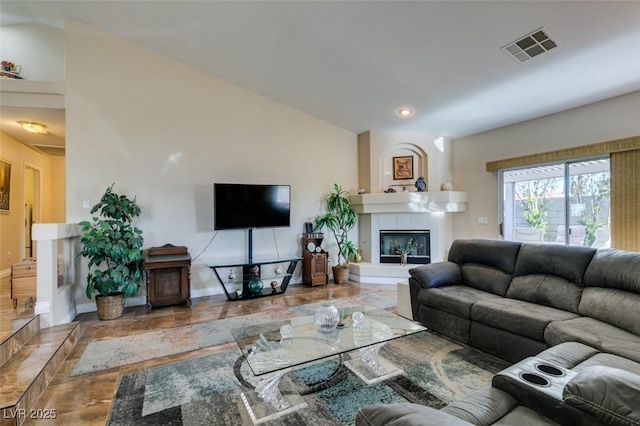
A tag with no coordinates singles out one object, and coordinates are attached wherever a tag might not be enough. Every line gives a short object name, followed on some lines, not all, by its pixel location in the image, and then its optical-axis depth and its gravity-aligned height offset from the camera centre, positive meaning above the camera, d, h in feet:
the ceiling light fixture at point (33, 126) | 14.40 +4.45
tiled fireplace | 18.02 -0.67
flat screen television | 14.39 +0.50
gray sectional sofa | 3.46 -2.56
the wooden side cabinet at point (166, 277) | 13.02 -2.73
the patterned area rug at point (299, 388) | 6.18 -4.10
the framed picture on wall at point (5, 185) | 15.98 +1.76
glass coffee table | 6.35 -3.05
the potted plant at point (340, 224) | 17.83 -0.54
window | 13.50 +0.48
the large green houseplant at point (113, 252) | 11.81 -1.40
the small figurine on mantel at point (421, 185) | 18.56 +1.78
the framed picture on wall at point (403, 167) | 19.21 +3.00
